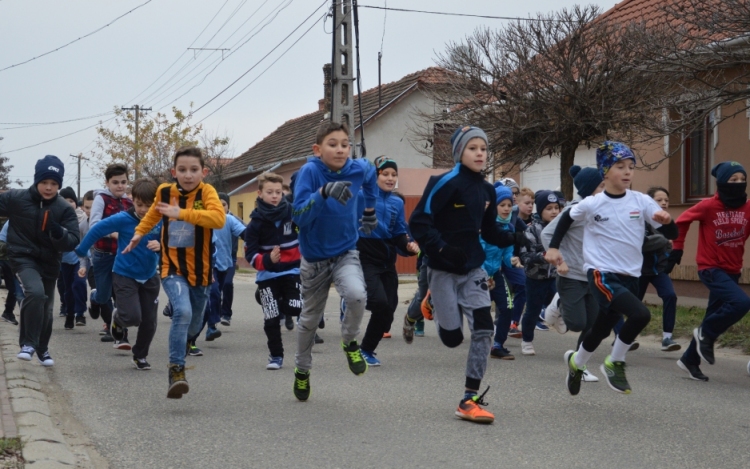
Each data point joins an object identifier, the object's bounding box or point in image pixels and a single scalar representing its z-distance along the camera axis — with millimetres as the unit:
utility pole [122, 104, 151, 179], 57250
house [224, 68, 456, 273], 34531
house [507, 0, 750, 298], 15273
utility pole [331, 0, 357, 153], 21609
